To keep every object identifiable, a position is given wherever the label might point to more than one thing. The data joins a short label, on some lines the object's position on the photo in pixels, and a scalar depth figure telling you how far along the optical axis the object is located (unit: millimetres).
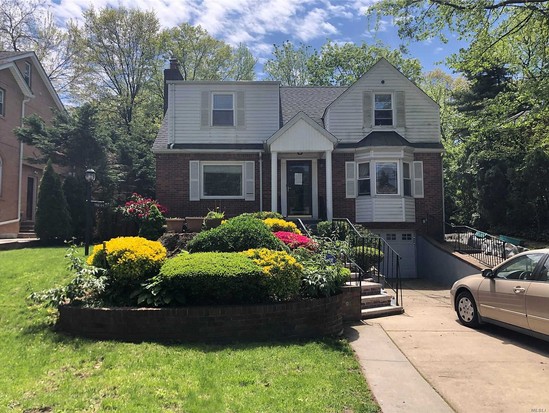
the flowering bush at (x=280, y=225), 11031
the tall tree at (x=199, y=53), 31506
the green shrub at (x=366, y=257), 10766
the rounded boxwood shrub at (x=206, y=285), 5949
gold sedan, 5785
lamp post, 11244
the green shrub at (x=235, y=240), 7938
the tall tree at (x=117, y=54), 28875
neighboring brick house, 18328
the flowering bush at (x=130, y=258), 6246
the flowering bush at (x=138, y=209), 13555
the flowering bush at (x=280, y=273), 6184
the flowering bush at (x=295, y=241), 9233
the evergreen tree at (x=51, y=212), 14453
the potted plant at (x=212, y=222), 11734
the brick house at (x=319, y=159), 14992
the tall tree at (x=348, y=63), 31031
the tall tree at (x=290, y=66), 34750
